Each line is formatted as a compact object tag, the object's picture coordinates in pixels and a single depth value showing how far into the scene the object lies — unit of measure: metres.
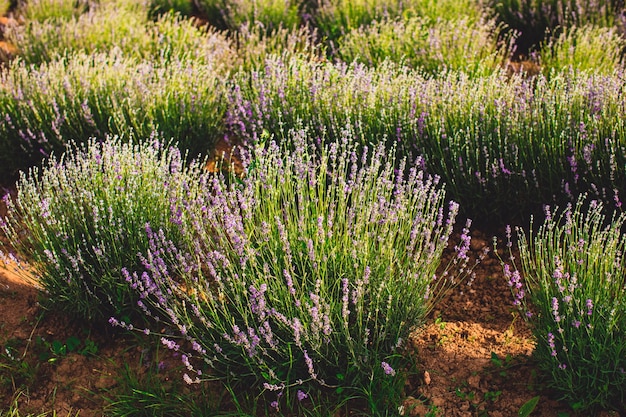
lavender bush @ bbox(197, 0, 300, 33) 6.60
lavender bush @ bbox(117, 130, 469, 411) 2.51
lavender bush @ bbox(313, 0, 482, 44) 6.12
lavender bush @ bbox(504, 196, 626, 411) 2.35
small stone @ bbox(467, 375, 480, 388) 2.64
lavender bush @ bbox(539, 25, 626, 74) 4.80
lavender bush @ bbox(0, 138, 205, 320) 2.96
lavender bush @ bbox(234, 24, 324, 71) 5.26
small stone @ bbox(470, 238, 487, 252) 3.50
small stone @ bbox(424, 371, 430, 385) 2.67
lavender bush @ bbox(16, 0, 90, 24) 6.95
